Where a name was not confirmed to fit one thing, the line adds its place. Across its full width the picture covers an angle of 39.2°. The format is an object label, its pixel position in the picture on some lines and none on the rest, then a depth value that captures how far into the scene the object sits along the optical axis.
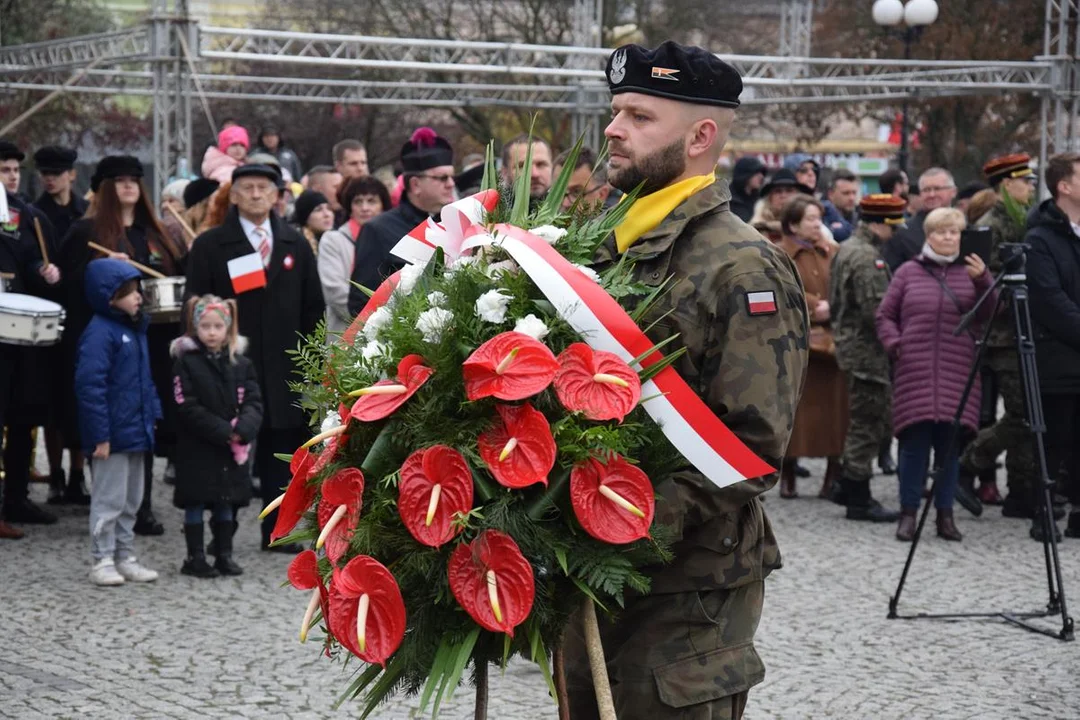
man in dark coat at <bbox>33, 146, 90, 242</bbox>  9.97
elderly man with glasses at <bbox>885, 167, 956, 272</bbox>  10.70
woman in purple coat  9.02
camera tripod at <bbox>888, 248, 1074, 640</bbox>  7.11
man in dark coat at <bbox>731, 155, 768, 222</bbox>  12.87
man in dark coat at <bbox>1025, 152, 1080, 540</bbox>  8.97
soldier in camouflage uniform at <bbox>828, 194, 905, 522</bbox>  9.85
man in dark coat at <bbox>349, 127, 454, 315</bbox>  8.12
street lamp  23.92
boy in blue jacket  7.73
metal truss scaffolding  17.77
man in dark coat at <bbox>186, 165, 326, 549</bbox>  8.42
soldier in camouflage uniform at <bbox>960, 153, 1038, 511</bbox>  9.84
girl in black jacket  7.82
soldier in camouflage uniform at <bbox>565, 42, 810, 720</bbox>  3.23
